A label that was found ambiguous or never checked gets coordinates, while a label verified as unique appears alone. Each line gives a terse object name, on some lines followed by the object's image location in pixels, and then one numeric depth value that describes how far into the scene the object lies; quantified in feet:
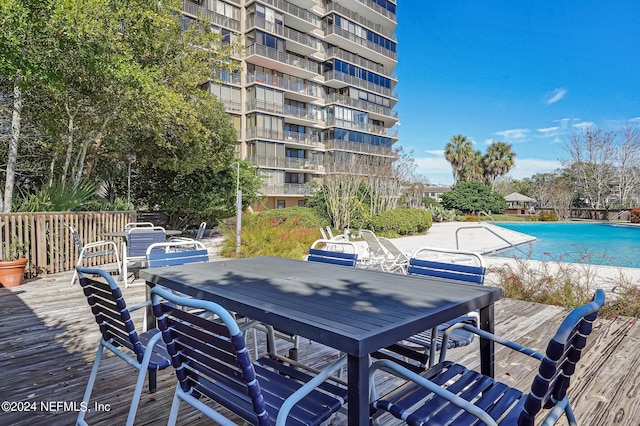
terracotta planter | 18.10
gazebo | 114.11
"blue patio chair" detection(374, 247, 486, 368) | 7.06
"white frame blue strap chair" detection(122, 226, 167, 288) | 18.16
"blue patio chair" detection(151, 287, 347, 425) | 4.02
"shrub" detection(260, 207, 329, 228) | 48.83
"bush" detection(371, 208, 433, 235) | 53.36
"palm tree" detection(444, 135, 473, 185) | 124.16
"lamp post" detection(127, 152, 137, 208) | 40.67
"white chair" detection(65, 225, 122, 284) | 18.76
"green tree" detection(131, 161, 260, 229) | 48.08
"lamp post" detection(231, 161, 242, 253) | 26.86
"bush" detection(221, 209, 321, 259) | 26.61
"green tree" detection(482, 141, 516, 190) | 123.65
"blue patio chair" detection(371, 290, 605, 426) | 3.80
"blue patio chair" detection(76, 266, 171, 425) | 5.80
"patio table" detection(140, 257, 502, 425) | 4.35
